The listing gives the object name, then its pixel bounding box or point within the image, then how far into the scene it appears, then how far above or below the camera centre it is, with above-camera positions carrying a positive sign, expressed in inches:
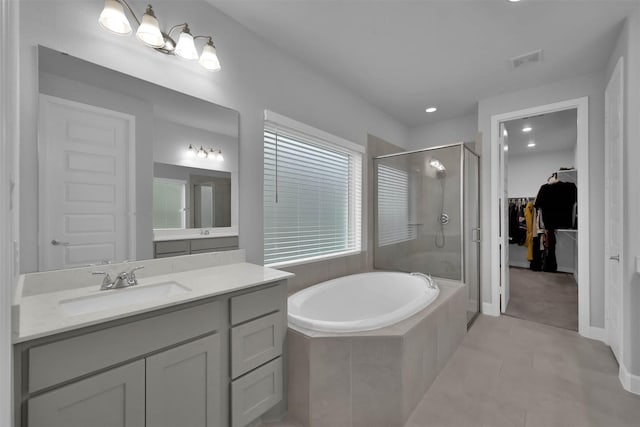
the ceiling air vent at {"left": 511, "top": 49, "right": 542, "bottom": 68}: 91.6 +52.8
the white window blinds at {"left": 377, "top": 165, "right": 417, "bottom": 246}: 127.3 +2.7
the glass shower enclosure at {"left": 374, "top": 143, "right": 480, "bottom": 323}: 114.5 -0.6
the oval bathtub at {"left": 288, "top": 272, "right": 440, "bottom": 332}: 81.6 -29.7
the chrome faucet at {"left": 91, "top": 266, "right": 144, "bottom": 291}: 52.0 -13.1
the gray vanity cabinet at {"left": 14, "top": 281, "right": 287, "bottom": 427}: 34.5 -23.9
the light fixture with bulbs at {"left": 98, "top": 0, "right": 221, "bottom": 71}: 52.2 +37.8
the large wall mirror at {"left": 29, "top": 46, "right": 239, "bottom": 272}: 49.6 +10.3
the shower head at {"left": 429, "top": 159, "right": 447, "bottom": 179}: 117.5 +19.4
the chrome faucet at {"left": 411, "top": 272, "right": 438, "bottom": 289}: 96.3 -25.3
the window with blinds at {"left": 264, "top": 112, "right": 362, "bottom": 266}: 88.0 +7.3
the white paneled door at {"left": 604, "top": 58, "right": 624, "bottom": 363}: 79.4 +1.3
